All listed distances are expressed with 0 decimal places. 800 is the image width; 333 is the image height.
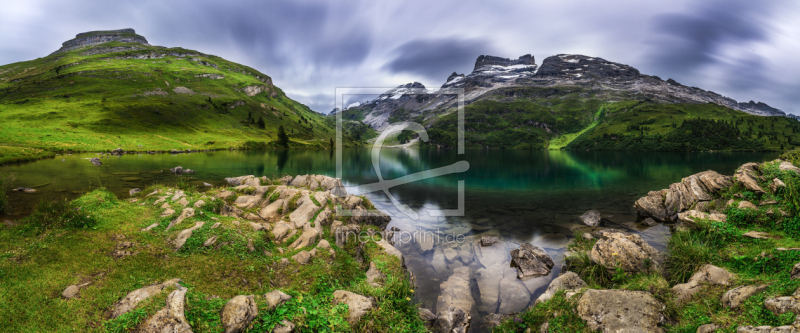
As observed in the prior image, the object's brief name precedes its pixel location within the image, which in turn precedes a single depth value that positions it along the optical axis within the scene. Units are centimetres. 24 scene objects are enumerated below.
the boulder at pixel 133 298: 747
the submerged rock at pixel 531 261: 1548
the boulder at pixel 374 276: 1177
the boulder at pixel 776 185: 1483
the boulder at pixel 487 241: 1973
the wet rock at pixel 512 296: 1256
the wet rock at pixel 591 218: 2422
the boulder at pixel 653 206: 2425
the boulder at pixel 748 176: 1652
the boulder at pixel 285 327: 779
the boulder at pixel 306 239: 1374
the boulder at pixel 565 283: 1203
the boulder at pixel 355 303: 897
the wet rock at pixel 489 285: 1280
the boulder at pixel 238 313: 754
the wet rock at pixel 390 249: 1472
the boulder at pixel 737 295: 775
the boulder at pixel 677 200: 2188
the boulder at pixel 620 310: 834
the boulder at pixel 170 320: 699
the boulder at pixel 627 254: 1244
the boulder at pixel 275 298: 851
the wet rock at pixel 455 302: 1082
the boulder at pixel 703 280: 915
